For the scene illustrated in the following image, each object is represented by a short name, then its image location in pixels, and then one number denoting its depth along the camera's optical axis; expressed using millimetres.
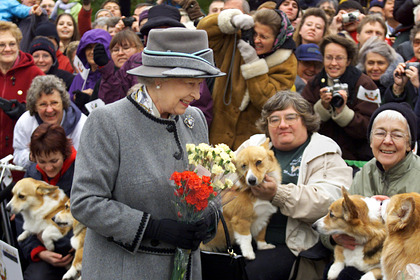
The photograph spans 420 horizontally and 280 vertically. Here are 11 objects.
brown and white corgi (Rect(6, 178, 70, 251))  4492
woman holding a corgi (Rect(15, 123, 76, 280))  4457
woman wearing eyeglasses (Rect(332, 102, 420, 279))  3618
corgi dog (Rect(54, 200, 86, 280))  4113
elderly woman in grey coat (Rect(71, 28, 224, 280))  2604
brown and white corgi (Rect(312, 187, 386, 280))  3359
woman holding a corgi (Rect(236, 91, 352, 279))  3863
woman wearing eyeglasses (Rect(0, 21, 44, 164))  6066
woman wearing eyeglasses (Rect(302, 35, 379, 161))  4828
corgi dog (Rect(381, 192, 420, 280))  2529
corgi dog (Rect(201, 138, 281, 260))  3875
